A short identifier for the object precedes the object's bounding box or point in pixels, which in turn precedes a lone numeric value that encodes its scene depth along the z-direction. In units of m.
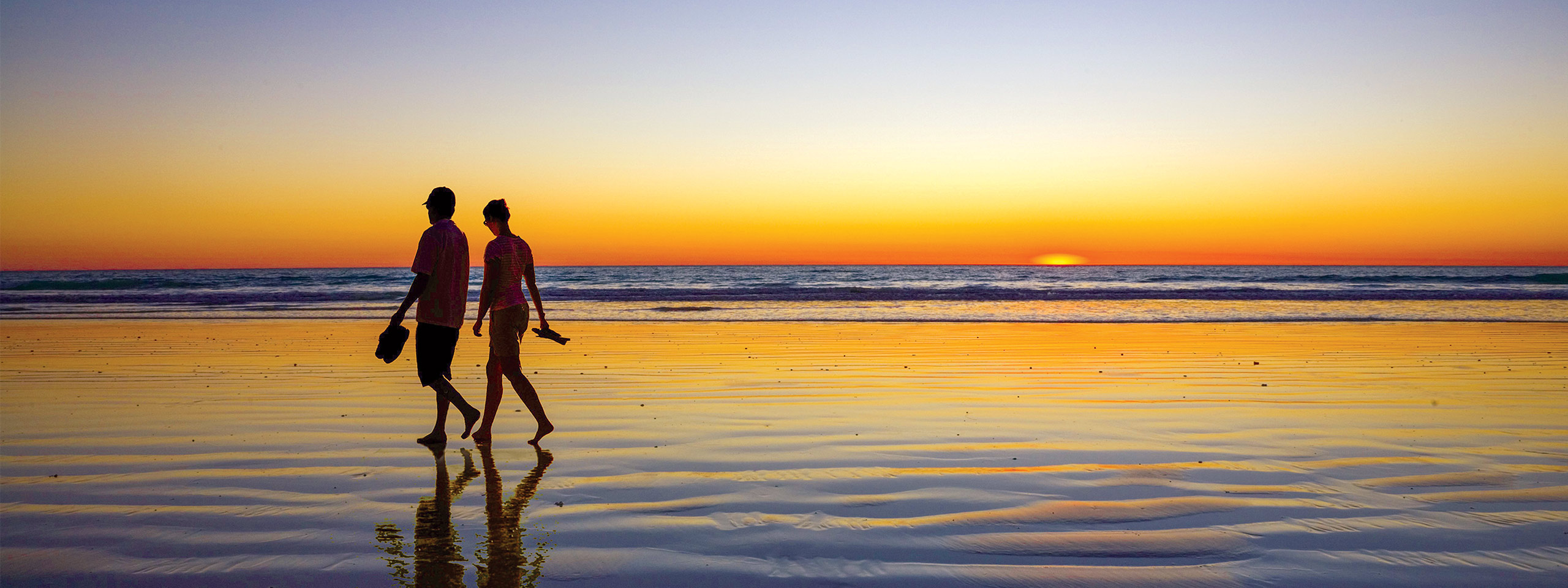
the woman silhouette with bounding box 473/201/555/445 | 5.68
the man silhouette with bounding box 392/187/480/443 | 5.55
